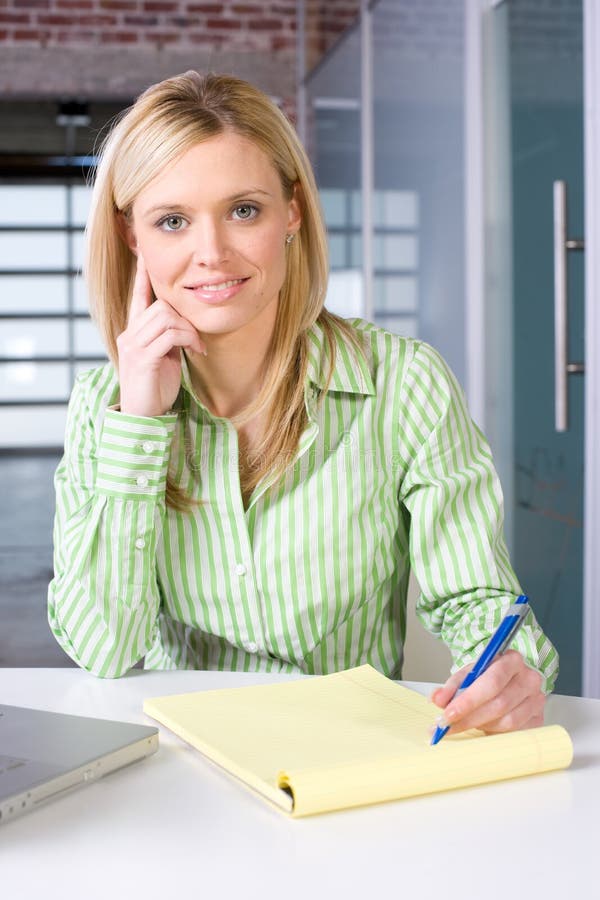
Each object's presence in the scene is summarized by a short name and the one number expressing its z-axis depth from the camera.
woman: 1.31
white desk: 0.69
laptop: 0.79
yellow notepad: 0.80
